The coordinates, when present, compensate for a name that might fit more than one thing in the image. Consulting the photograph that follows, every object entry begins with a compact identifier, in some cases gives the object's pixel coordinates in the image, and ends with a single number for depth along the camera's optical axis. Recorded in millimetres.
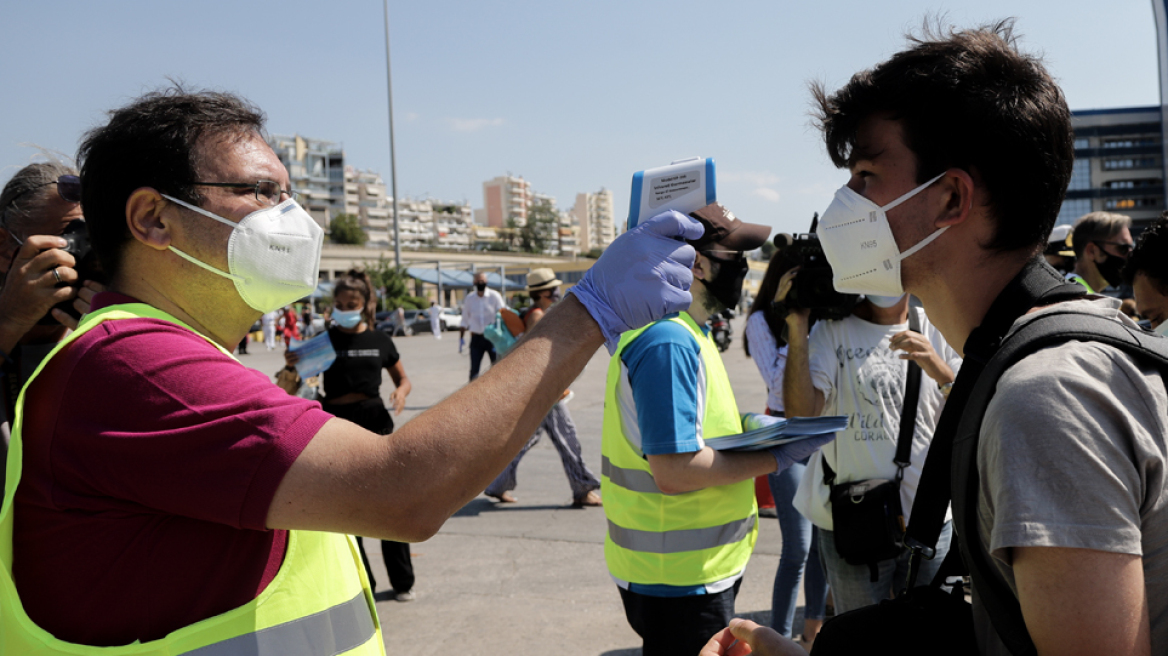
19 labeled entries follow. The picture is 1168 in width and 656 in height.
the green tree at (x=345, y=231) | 87312
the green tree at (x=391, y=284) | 48812
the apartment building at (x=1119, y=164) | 87062
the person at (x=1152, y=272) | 2799
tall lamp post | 33594
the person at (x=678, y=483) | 2447
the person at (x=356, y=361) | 5191
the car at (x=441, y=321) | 40219
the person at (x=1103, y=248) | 4719
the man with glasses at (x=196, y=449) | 1154
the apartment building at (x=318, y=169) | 119062
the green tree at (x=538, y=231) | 115750
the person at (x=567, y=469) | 6578
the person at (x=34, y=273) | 2195
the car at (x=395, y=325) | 35850
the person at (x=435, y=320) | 29978
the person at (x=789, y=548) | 3787
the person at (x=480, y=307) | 12094
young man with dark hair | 987
